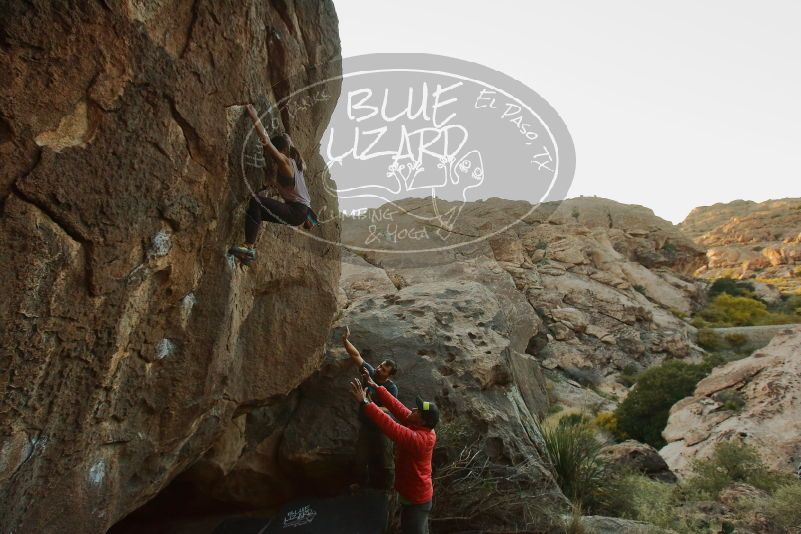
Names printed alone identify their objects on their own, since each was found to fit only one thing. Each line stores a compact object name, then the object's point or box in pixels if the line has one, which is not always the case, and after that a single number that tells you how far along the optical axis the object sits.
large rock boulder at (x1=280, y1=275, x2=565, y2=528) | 6.00
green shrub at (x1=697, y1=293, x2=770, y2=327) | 29.23
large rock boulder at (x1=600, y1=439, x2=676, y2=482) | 8.95
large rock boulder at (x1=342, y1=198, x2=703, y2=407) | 19.12
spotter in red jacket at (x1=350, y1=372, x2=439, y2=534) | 4.14
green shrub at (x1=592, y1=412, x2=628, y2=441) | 13.76
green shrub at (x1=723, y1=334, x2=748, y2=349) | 24.27
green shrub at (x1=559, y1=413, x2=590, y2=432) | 11.46
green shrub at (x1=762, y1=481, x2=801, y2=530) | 6.37
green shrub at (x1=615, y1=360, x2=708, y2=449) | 13.38
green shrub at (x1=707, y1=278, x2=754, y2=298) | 34.50
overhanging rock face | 2.81
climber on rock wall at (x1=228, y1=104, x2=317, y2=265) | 4.57
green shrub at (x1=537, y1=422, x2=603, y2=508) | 7.27
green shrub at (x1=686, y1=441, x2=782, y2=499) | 7.97
